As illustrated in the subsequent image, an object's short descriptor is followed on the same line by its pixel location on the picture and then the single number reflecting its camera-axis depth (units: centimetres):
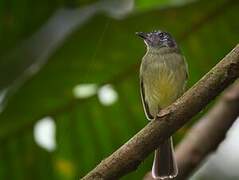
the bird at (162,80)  591
